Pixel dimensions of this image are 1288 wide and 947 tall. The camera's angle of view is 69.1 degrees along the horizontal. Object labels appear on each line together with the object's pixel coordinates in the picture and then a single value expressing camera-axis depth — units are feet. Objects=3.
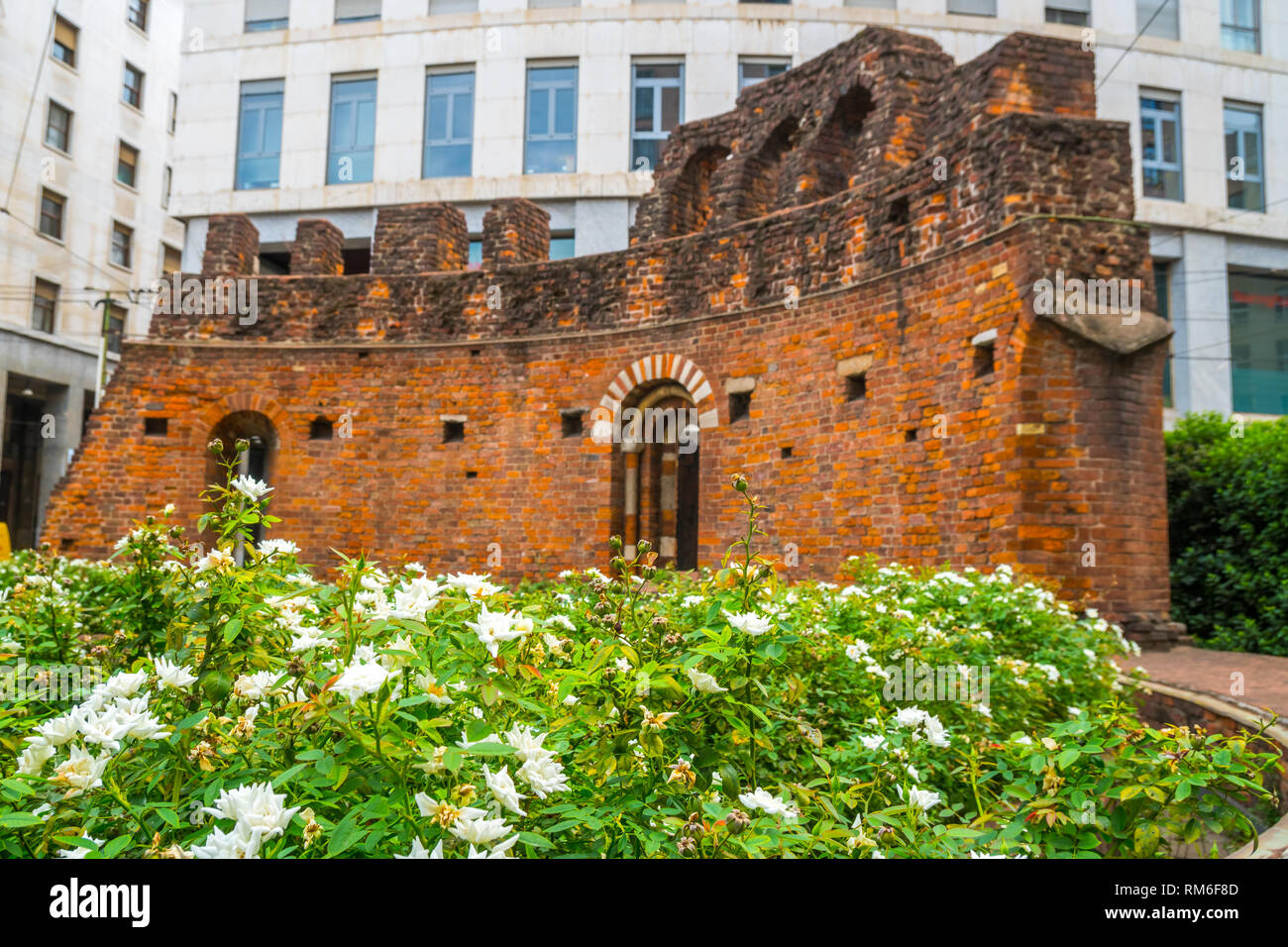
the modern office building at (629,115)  69.31
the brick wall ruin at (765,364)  30.45
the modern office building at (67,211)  84.02
